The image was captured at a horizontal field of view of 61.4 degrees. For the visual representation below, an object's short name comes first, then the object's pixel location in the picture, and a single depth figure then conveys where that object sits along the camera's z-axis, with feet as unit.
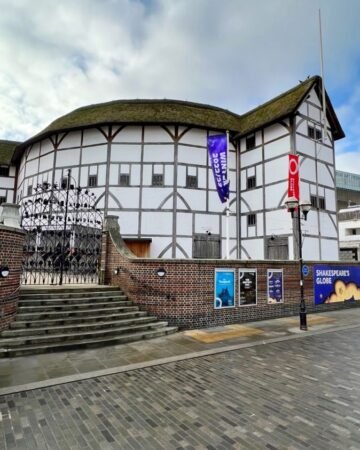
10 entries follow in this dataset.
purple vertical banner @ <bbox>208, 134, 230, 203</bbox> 45.09
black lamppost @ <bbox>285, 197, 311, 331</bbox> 30.09
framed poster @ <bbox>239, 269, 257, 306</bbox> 33.17
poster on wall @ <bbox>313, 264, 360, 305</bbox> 40.98
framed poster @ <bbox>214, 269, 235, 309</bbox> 31.40
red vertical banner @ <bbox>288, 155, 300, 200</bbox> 55.47
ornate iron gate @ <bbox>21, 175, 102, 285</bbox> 33.40
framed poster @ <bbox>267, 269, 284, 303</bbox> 35.50
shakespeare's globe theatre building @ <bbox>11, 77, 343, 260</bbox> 58.90
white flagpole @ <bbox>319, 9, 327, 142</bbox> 60.79
